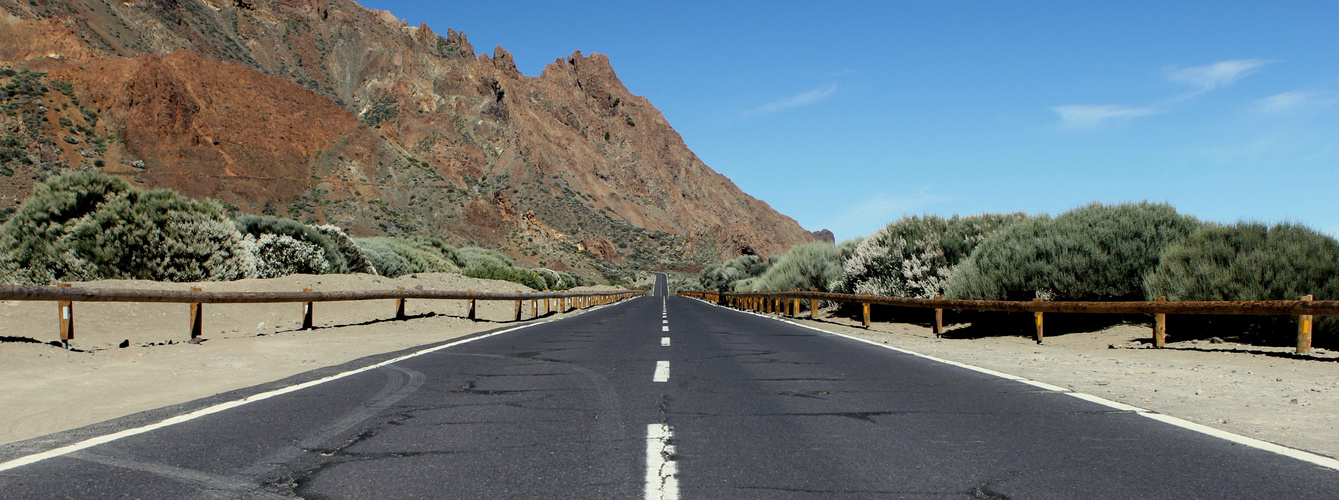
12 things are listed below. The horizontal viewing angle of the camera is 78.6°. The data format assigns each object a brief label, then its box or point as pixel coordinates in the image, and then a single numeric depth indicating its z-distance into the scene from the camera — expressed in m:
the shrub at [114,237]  23.61
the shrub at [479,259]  59.25
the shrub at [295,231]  31.42
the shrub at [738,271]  77.00
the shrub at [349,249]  33.81
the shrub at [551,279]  63.41
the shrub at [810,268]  34.94
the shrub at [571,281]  78.22
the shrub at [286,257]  29.59
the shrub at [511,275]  47.88
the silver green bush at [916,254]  23.28
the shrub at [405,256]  40.25
